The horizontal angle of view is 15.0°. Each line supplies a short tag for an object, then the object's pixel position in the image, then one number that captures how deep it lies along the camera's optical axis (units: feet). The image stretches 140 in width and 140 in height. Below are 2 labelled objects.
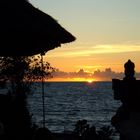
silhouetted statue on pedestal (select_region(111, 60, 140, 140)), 34.53
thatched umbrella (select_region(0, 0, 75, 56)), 32.32
